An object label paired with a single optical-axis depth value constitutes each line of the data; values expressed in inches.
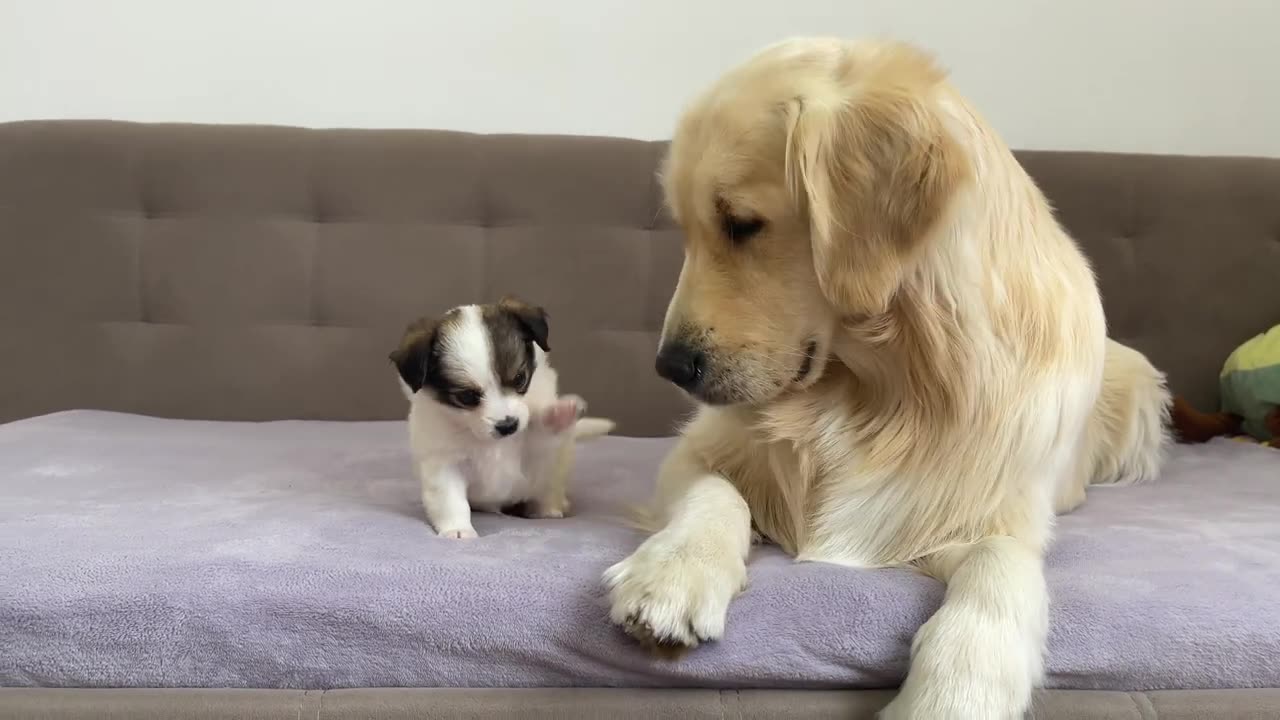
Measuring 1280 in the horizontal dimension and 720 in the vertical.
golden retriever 42.8
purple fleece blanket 37.7
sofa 37.9
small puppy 53.9
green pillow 78.3
